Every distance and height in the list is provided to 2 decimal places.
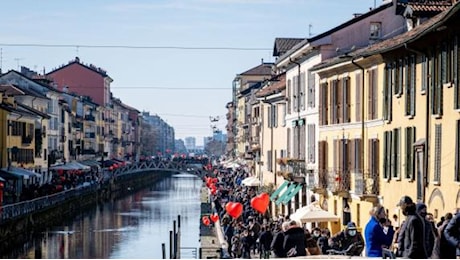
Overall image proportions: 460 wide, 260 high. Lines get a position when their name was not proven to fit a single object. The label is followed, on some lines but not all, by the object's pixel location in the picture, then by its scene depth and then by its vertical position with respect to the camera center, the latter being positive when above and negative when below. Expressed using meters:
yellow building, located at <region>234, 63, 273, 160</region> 101.69 +7.26
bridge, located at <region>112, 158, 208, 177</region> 133.32 -0.18
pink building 141.25 +12.10
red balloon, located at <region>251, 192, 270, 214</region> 34.09 -1.26
